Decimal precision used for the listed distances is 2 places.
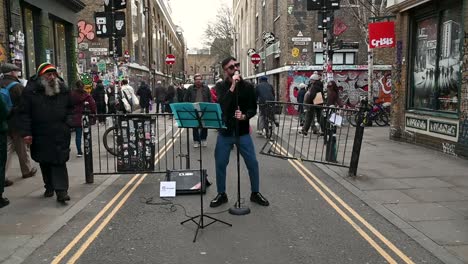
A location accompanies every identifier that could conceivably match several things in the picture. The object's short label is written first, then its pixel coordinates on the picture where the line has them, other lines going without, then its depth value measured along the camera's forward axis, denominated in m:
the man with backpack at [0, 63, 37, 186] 7.53
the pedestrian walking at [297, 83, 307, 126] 18.22
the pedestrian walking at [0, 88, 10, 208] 6.57
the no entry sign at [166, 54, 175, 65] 31.66
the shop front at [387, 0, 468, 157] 10.32
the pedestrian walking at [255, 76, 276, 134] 15.03
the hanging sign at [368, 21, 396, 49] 14.21
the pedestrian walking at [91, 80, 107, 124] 19.53
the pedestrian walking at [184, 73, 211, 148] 12.23
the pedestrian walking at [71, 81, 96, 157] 10.78
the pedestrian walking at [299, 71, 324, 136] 14.73
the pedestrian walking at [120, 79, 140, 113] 14.60
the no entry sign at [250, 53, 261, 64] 26.79
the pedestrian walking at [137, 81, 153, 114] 23.16
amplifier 7.16
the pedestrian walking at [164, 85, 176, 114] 22.92
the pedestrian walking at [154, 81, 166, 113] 24.06
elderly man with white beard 6.45
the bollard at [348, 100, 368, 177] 7.92
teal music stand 5.53
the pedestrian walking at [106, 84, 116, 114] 18.05
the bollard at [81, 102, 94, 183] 7.70
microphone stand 6.06
